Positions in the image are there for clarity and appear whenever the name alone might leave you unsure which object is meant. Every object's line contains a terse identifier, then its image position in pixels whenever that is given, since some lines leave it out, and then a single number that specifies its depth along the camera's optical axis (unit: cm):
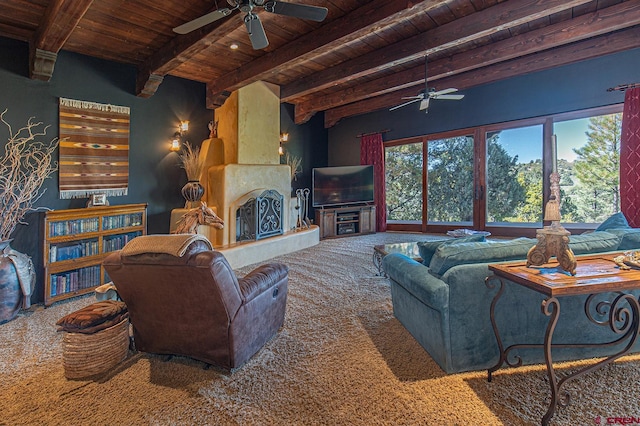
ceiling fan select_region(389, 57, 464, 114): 463
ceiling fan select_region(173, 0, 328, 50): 245
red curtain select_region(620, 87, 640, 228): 463
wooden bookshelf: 340
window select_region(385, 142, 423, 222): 749
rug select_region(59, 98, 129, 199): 402
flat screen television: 726
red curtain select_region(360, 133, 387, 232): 779
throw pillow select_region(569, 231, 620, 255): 207
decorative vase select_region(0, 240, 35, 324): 296
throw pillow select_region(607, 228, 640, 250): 219
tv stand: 717
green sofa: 189
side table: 146
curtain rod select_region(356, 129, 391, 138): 771
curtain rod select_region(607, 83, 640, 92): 468
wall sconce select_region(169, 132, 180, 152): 506
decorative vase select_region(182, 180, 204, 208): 473
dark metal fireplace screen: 518
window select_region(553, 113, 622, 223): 517
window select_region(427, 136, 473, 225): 674
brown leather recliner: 181
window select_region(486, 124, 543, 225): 596
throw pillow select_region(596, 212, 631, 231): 271
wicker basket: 198
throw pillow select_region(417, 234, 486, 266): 239
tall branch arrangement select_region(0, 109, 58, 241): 317
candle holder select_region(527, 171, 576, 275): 166
